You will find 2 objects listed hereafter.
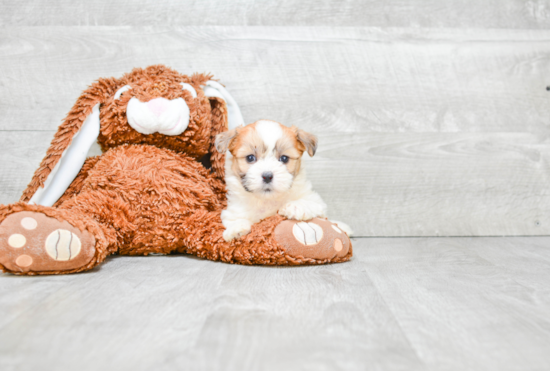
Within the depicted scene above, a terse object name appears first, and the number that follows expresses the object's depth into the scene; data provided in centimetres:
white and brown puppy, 134
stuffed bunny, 130
